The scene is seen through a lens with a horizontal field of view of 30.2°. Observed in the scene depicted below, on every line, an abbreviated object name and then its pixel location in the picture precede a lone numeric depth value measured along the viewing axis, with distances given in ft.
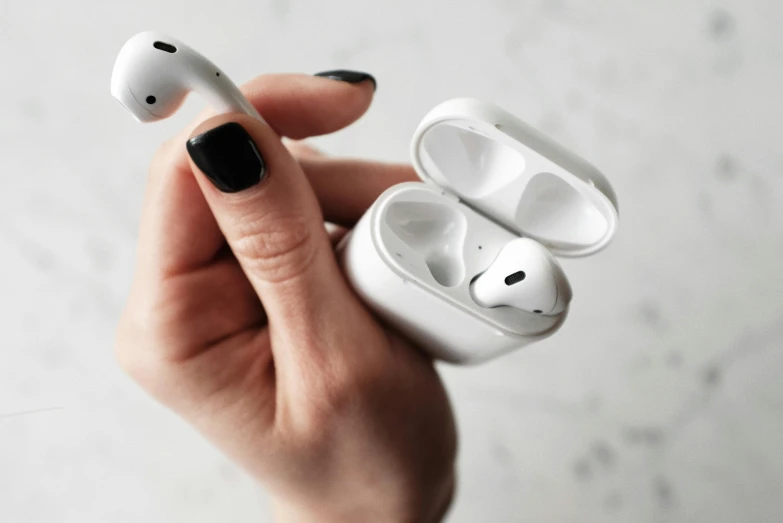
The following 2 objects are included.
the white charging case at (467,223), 0.83
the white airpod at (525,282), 0.82
